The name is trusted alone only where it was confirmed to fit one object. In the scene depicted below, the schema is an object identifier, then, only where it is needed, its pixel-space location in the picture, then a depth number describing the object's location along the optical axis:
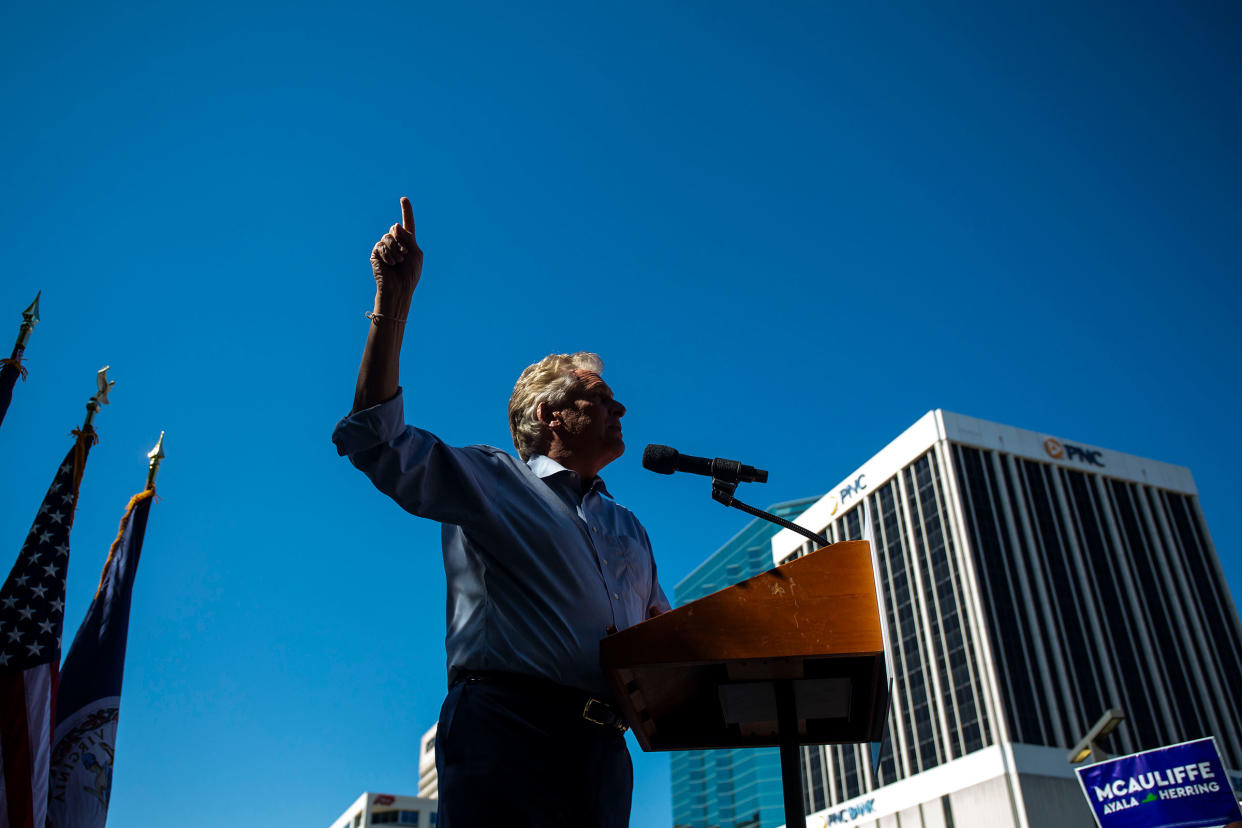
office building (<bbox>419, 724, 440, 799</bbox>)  125.43
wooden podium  2.16
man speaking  2.31
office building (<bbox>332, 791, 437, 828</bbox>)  92.50
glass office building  107.12
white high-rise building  53.00
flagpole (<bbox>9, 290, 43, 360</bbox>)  7.75
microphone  3.13
